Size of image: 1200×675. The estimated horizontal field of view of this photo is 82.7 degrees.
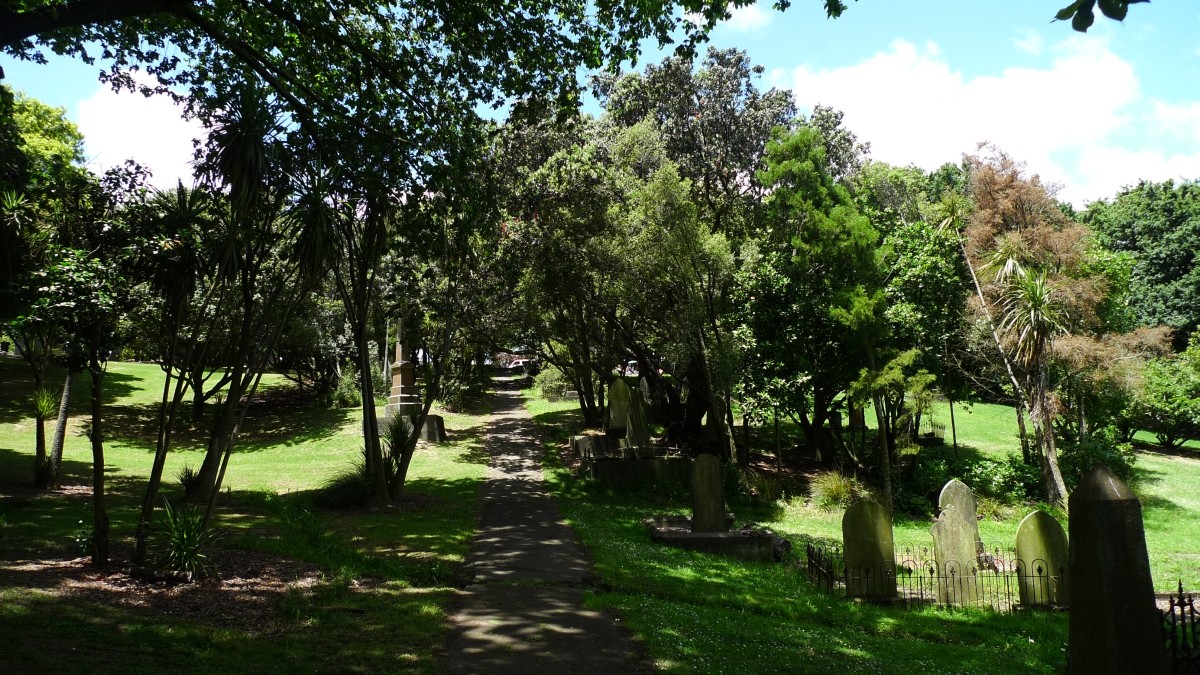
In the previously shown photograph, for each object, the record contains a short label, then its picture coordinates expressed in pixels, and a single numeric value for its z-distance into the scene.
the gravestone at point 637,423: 19.33
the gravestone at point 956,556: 9.87
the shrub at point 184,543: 7.65
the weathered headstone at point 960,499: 10.45
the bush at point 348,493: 13.83
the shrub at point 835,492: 18.28
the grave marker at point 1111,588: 4.38
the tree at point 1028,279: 17.53
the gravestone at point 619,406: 19.55
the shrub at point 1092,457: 19.53
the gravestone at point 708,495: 12.45
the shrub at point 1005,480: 19.50
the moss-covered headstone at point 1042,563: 9.43
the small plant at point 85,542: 8.38
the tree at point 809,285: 18.06
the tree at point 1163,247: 37.16
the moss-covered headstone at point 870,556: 9.80
